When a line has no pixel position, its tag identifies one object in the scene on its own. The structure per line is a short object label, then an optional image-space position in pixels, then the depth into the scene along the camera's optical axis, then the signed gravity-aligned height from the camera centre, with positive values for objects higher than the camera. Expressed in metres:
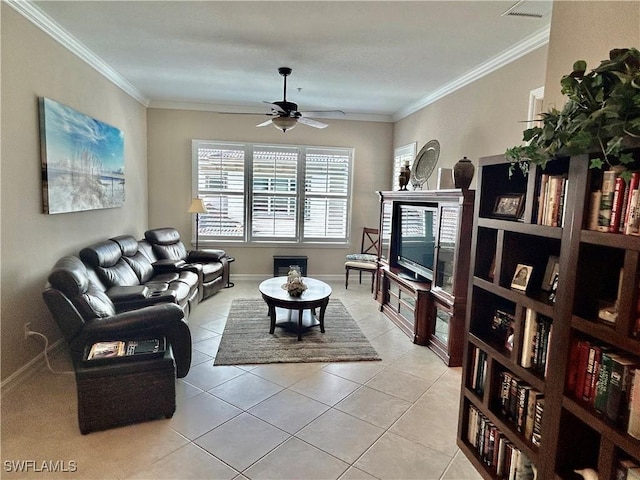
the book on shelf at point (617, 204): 1.40 +0.04
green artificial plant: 1.28 +0.35
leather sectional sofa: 2.57 -0.88
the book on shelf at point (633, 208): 1.33 +0.02
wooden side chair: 6.06 -0.88
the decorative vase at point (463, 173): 3.46 +0.31
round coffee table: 3.91 -1.04
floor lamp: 5.92 -0.16
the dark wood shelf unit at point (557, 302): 1.40 -0.41
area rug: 3.57 -1.44
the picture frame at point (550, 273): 1.89 -0.31
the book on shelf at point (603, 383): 1.45 -0.65
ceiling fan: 4.02 +0.94
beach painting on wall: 3.23 +0.31
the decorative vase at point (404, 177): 4.97 +0.36
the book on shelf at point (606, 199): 1.43 +0.05
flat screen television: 4.13 -0.40
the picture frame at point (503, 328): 2.08 -0.67
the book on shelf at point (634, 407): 1.33 -0.67
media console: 3.47 -0.66
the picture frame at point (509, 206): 2.03 +0.02
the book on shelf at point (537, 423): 1.81 -1.01
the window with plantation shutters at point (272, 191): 6.43 +0.14
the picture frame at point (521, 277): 1.92 -0.34
